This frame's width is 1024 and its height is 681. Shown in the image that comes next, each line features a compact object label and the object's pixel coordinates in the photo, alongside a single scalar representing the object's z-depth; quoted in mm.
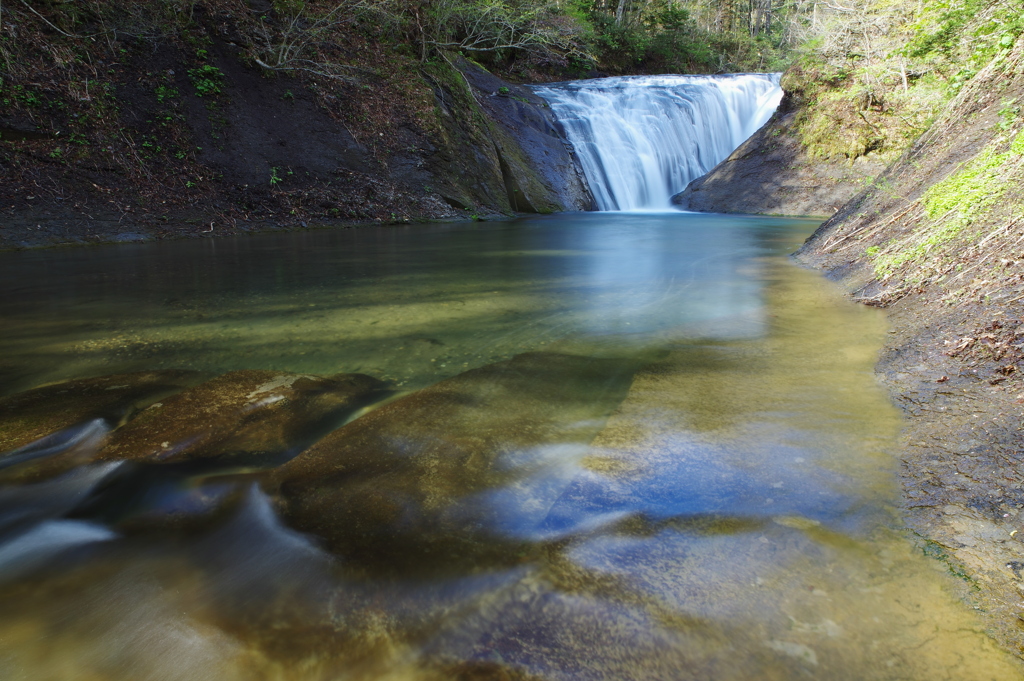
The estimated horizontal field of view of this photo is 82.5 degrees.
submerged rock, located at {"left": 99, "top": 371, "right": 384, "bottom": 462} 2348
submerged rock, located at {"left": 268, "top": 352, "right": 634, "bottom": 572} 1760
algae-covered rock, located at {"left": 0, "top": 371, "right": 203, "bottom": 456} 2475
